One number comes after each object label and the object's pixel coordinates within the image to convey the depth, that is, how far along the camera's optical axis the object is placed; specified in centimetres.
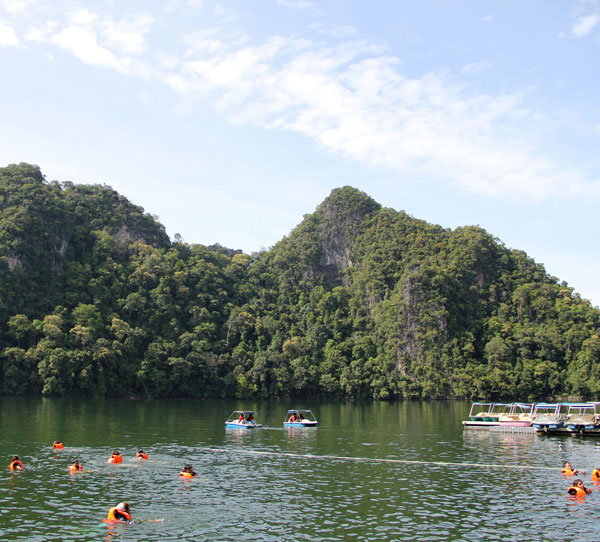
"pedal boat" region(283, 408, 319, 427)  6925
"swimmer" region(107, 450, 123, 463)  4112
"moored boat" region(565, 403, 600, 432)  6275
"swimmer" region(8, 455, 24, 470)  3741
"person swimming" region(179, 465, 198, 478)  3694
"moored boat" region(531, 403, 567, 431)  6469
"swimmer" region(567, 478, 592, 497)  3256
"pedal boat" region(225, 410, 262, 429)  6600
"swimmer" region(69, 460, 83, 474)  3818
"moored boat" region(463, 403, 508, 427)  7056
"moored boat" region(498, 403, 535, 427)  6886
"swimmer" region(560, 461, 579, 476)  3805
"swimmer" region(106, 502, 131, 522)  2641
